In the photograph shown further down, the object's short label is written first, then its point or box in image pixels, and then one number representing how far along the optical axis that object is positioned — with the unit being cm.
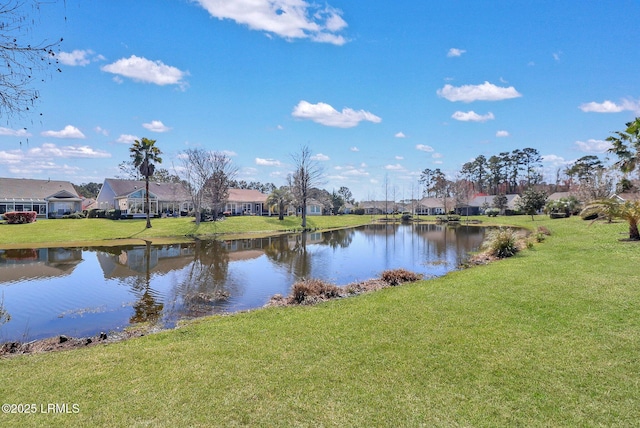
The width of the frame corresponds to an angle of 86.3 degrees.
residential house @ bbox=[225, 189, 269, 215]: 6371
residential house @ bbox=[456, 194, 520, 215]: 7944
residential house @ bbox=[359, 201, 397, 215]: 9981
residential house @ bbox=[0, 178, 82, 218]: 4506
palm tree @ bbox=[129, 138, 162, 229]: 3681
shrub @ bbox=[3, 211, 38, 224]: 3488
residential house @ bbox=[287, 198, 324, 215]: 6849
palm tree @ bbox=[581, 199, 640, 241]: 1573
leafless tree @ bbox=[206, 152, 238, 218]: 4516
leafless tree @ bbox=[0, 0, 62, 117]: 382
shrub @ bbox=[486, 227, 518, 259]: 1800
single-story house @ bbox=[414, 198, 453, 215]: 9238
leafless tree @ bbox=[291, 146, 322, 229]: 5072
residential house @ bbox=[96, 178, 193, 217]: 4991
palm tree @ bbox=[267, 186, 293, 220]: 5381
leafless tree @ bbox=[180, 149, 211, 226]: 4231
